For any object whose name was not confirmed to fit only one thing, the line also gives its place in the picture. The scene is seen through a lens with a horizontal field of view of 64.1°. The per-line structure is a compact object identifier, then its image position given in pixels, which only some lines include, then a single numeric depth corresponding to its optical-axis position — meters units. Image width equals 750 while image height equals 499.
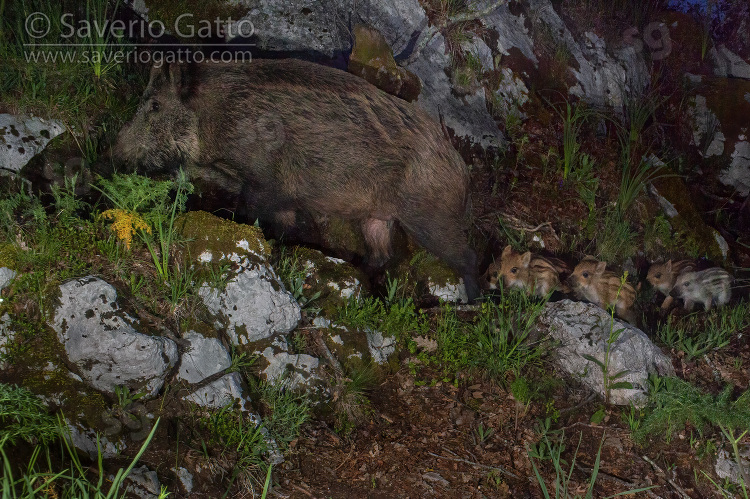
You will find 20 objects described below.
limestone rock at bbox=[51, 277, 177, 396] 3.22
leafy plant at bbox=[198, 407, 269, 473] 3.31
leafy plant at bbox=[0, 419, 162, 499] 2.24
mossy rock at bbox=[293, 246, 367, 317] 4.23
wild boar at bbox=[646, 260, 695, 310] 5.59
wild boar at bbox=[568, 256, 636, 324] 5.12
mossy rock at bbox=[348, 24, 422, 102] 5.80
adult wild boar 4.70
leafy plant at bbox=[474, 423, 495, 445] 3.77
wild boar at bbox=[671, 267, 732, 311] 5.36
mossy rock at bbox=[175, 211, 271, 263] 3.78
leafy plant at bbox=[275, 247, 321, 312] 4.08
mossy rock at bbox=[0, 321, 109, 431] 3.09
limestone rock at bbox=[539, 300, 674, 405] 4.13
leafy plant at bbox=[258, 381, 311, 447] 3.53
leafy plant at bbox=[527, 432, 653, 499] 3.42
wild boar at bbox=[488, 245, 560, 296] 5.18
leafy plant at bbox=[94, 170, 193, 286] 3.56
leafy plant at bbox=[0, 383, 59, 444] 2.76
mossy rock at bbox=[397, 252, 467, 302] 5.28
